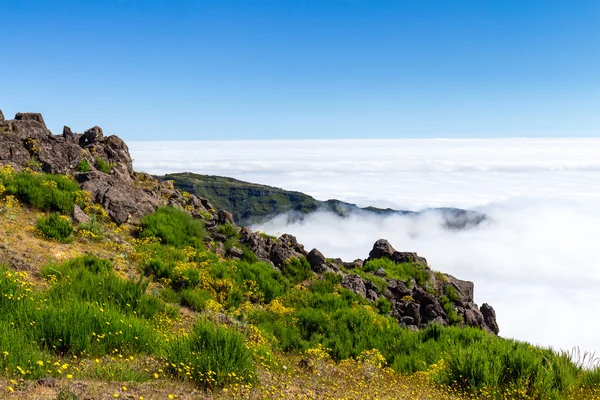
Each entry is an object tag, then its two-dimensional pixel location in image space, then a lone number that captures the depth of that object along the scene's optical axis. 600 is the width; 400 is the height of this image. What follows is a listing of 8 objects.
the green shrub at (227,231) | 19.58
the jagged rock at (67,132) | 22.39
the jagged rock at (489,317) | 23.11
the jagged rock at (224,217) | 21.20
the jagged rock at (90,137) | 23.42
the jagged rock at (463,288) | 23.08
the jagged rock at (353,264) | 23.28
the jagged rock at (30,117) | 21.59
